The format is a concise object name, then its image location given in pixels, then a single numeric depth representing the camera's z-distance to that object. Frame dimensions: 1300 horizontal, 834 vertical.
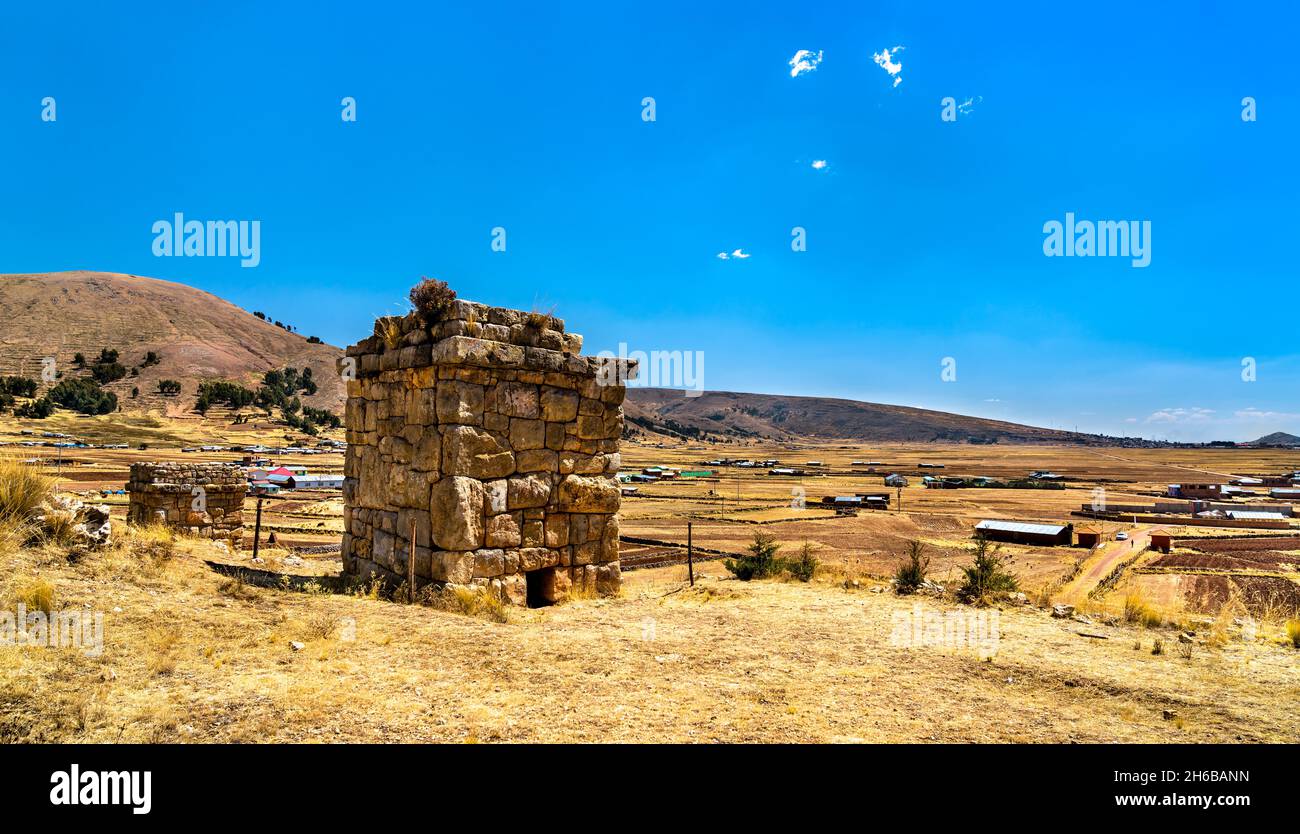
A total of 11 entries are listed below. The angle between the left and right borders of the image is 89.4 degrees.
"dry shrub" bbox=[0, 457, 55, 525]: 7.14
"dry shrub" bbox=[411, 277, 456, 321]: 8.90
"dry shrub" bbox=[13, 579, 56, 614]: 5.39
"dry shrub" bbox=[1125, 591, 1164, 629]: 8.65
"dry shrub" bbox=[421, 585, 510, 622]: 7.89
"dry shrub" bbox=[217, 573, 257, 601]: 7.21
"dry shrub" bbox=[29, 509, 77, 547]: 7.22
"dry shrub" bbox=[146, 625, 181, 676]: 4.83
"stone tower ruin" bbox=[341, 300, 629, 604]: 8.41
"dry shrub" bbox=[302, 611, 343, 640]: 6.13
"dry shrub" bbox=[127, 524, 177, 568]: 7.85
